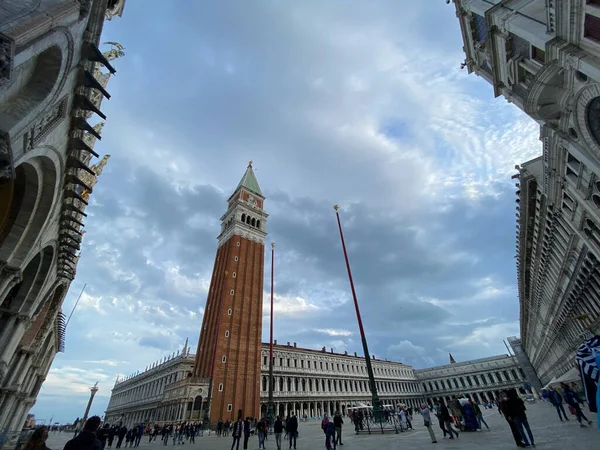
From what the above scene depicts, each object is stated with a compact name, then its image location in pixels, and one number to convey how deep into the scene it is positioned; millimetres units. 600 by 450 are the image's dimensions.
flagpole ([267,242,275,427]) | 27308
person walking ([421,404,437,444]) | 11464
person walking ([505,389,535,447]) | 8078
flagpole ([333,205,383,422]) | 19766
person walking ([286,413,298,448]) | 12873
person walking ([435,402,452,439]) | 11945
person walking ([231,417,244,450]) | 13703
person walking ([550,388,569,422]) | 13812
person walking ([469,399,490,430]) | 14203
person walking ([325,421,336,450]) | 11217
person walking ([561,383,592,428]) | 10820
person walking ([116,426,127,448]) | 19194
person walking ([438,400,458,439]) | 11711
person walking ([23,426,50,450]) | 3875
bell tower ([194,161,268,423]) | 40344
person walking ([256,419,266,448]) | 13963
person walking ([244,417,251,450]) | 13938
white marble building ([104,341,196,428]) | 39969
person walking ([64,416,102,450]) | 3898
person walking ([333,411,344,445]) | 12845
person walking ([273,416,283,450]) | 12578
